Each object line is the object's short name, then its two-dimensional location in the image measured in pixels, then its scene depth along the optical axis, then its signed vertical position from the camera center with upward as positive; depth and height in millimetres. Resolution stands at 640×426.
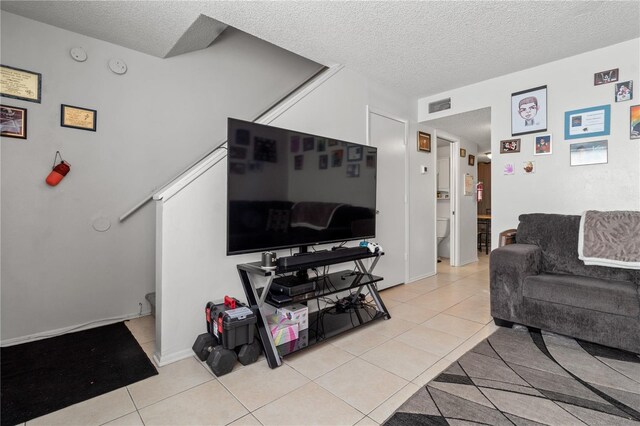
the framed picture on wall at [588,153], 2805 +587
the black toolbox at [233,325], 1886 -672
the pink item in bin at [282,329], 2117 -782
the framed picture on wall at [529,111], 3133 +1084
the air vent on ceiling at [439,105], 3852 +1392
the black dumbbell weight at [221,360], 1832 -860
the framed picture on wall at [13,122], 2166 +663
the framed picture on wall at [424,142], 4098 +995
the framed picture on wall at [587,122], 2791 +870
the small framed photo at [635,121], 2641 +812
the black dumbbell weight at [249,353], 1962 -874
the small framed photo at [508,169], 3373 +512
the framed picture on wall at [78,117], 2387 +771
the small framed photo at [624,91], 2678 +1085
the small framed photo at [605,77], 2756 +1251
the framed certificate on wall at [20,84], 2170 +939
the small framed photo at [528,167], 3221 +510
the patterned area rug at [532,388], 1472 -938
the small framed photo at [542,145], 3113 +720
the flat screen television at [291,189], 1971 +200
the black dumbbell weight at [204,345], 2008 -840
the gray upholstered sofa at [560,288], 2016 -512
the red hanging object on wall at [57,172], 2322 +327
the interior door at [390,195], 3488 +239
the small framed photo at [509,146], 3325 +760
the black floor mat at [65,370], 1589 -932
